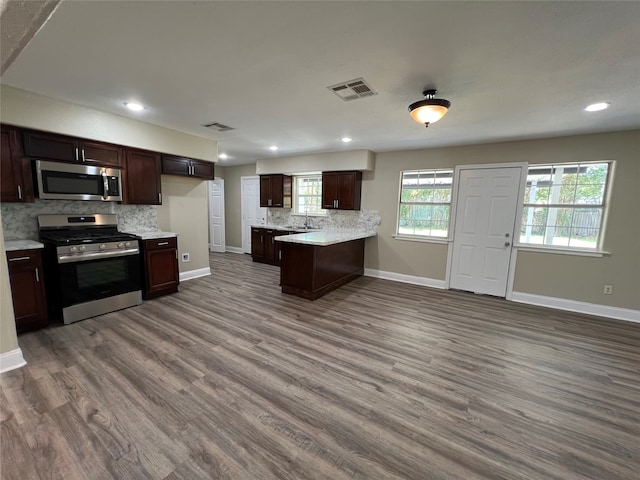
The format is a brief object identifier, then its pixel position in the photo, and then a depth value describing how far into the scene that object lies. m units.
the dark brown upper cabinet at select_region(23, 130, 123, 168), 2.84
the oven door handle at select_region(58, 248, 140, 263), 2.88
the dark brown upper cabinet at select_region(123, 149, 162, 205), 3.64
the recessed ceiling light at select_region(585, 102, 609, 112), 2.62
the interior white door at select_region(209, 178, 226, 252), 7.27
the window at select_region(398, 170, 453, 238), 4.75
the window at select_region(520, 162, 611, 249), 3.71
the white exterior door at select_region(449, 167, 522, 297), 4.19
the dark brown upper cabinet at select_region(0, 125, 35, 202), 2.67
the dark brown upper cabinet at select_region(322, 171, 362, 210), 5.26
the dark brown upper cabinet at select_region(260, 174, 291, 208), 6.29
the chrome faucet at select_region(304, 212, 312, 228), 6.23
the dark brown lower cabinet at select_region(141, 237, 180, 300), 3.73
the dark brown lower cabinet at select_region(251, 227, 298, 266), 6.18
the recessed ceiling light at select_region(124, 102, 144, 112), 2.96
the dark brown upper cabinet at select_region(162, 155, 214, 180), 4.07
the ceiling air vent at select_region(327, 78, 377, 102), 2.32
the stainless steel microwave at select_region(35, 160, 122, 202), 2.93
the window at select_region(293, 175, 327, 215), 6.26
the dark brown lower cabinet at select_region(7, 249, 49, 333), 2.63
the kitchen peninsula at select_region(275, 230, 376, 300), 3.95
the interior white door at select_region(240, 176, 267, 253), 7.04
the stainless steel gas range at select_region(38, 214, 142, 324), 2.91
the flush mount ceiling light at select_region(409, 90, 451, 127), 2.31
